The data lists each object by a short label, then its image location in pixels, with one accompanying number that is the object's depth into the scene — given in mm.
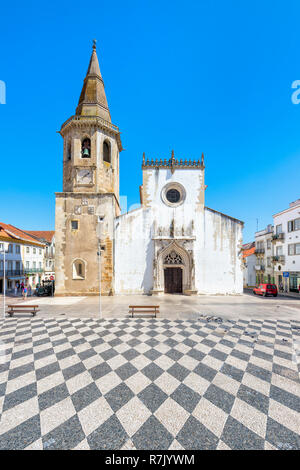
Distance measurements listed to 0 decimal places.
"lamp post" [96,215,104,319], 16994
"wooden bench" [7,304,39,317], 10188
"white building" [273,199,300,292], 23114
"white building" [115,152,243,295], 17281
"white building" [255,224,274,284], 28581
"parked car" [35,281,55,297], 17844
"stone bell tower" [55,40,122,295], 16438
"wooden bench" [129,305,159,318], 11336
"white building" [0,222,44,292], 23953
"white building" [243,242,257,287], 34156
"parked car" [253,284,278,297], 18722
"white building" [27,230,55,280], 33156
